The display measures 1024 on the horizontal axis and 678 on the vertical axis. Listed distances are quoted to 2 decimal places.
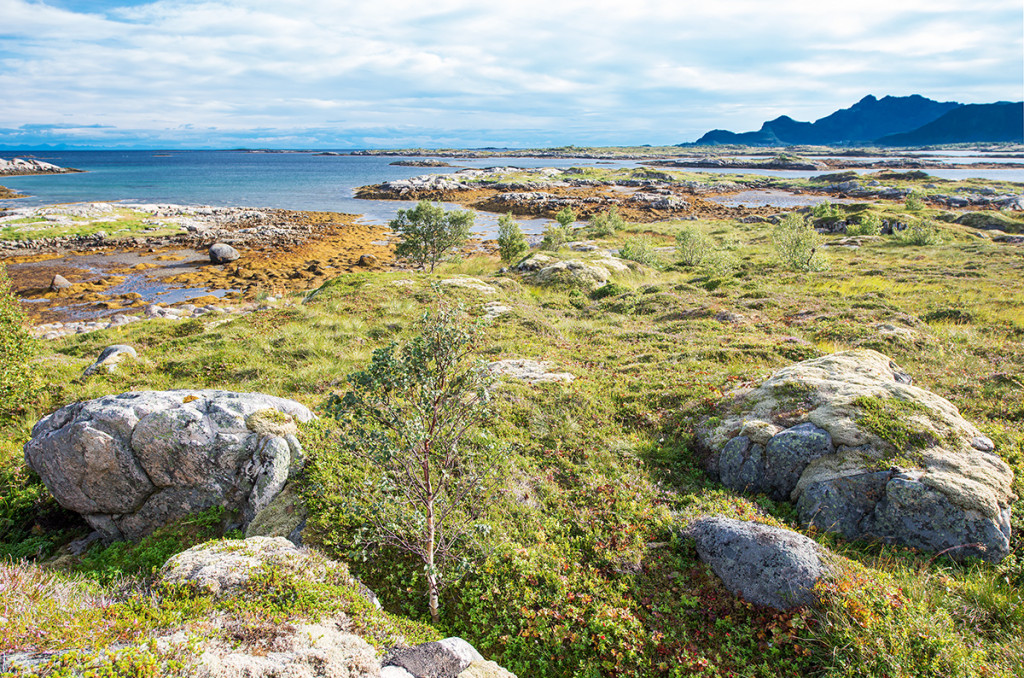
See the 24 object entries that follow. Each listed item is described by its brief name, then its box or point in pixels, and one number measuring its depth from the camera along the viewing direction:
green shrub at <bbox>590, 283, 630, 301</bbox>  29.95
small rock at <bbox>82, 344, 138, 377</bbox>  16.88
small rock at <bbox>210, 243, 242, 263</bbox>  57.03
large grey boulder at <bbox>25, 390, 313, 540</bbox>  10.27
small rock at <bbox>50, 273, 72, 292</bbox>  43.51
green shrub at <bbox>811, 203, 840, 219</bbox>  67.88
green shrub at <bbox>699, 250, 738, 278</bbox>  34.53
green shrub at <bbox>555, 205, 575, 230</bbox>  71.90
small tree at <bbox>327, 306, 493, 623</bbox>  6.80
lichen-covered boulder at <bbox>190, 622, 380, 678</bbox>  5.00
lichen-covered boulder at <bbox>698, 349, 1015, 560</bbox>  8.54
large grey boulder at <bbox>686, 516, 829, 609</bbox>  7.51
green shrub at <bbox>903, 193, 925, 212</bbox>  74.03
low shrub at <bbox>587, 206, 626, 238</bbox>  66.94
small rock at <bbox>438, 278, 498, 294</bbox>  28.78
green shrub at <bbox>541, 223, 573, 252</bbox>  52.88
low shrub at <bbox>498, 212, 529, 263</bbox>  45.81
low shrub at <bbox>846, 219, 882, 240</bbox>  56.19
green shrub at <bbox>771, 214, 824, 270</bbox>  34.61
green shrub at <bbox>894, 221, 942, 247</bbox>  47.53
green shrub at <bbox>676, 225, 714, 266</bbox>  41.47
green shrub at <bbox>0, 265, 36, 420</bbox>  14.18
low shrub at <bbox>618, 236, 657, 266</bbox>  42.03
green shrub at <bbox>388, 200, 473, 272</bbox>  43.31
